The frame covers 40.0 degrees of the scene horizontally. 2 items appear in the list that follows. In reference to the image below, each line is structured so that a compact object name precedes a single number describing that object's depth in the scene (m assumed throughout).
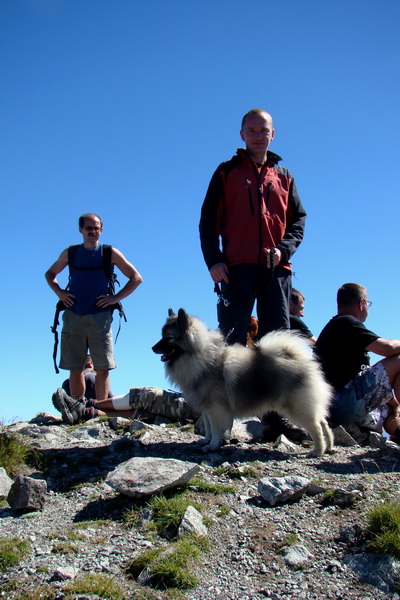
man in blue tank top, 8.32
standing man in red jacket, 6.71
